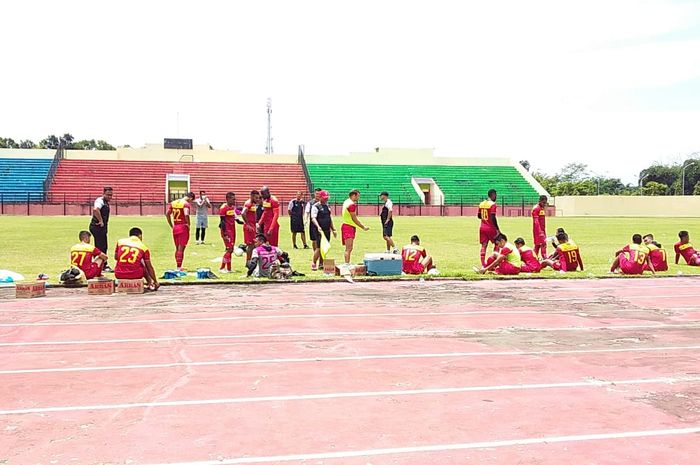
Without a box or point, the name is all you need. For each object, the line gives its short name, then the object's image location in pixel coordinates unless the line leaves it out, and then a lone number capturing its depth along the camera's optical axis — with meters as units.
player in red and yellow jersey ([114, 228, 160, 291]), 11.68
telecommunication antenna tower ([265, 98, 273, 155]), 94.56
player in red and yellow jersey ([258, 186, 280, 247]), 14.69
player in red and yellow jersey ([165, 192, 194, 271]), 14.34
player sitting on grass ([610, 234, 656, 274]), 14.93
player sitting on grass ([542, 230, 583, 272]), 15.50
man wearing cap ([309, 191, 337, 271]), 15.39
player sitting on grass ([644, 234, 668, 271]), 15.57
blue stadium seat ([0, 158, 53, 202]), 55.59
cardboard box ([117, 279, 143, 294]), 11.84
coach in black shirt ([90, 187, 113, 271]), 14.35
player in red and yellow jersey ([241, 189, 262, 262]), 14.81
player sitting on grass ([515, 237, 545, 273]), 15.19
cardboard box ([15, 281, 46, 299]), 11.38
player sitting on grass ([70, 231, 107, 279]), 12.59
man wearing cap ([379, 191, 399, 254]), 18.84
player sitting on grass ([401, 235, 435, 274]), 14.86
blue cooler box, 14.41
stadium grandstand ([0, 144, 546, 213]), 59.16
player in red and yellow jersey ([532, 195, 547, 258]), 16.80
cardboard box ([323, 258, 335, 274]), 14.32
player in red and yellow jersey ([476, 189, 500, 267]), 15.48
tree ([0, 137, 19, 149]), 96.56
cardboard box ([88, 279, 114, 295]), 11.72
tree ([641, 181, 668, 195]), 92.25
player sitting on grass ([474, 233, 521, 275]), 14.73
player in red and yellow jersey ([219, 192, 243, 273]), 14.91
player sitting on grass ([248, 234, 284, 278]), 13.98
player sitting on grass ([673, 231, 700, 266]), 17.02
